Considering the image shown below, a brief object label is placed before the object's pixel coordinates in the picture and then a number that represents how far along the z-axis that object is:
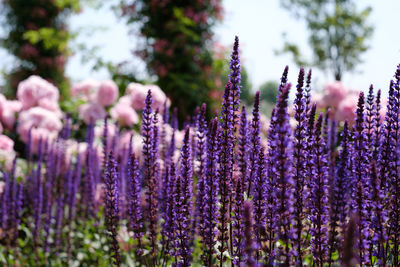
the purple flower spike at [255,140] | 2.35
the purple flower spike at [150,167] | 2.47
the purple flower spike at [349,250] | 0.93
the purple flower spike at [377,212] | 1.71
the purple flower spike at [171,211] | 2.27
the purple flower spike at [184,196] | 2.08
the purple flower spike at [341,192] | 2.04
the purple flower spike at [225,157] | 2.17
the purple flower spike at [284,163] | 1.49
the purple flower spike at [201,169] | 2.28
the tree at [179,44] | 10.47
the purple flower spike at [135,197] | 2.54
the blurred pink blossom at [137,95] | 6.40
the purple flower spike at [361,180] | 1.92
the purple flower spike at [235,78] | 2.18
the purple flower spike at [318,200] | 1.95
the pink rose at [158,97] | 5.56
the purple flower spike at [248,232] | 1.21
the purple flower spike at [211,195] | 2.08
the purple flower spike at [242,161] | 2.31
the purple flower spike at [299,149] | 1.85
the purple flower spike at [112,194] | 2.50
